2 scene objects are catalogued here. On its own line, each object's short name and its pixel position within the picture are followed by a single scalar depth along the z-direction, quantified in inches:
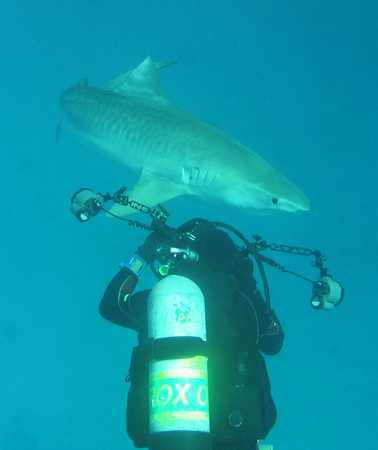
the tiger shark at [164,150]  184.5
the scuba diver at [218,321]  92.7
